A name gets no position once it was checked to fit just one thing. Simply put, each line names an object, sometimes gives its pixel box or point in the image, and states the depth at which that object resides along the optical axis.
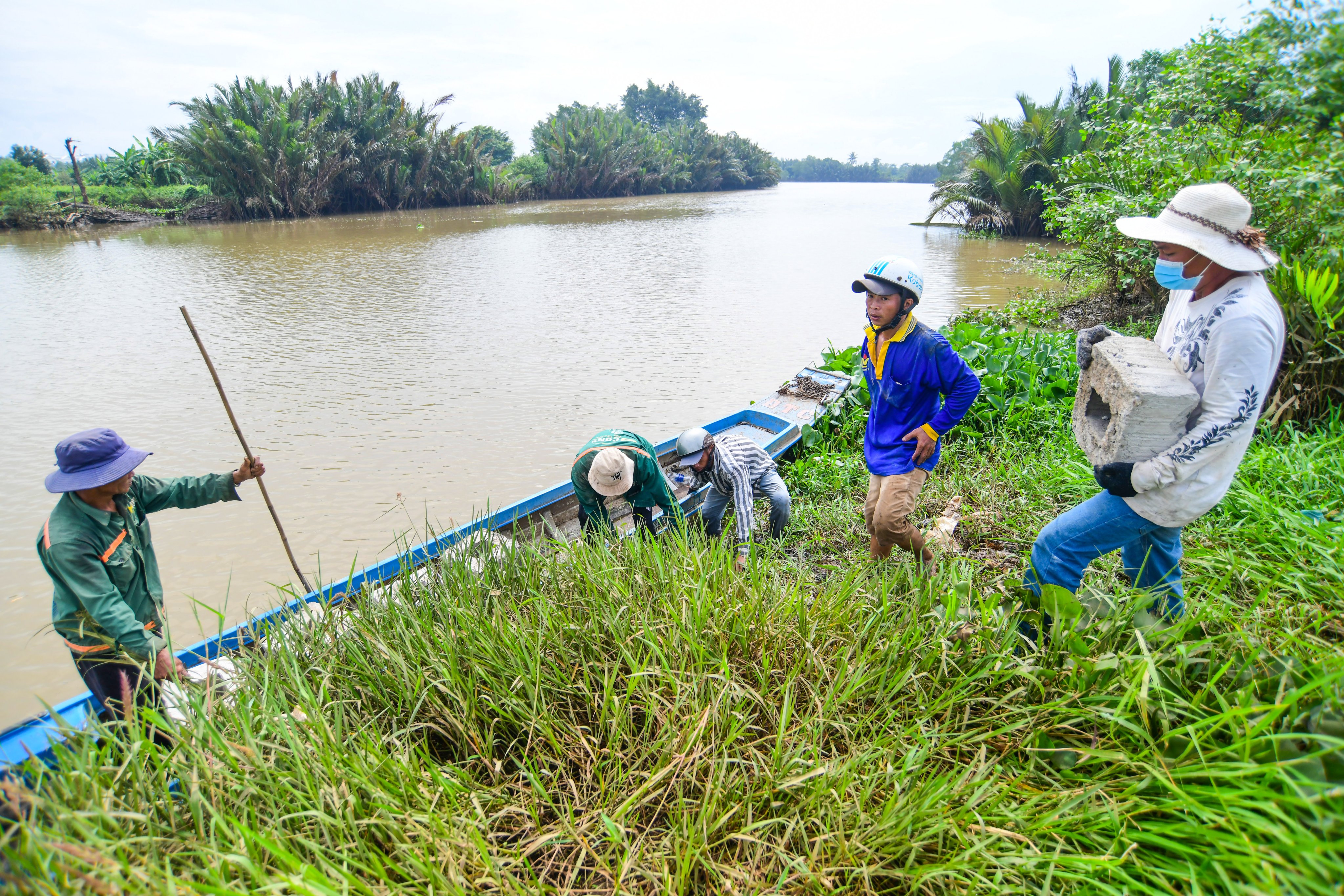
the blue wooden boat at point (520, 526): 2.59
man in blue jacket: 3.20
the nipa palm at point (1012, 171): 19.27
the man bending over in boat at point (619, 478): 3.45
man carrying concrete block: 2.03
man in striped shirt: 3.76
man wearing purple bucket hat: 2.47
